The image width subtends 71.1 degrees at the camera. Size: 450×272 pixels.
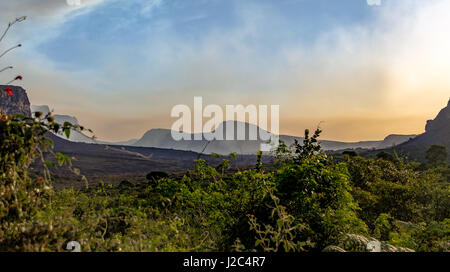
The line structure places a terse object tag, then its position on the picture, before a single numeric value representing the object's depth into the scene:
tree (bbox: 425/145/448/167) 40.89
